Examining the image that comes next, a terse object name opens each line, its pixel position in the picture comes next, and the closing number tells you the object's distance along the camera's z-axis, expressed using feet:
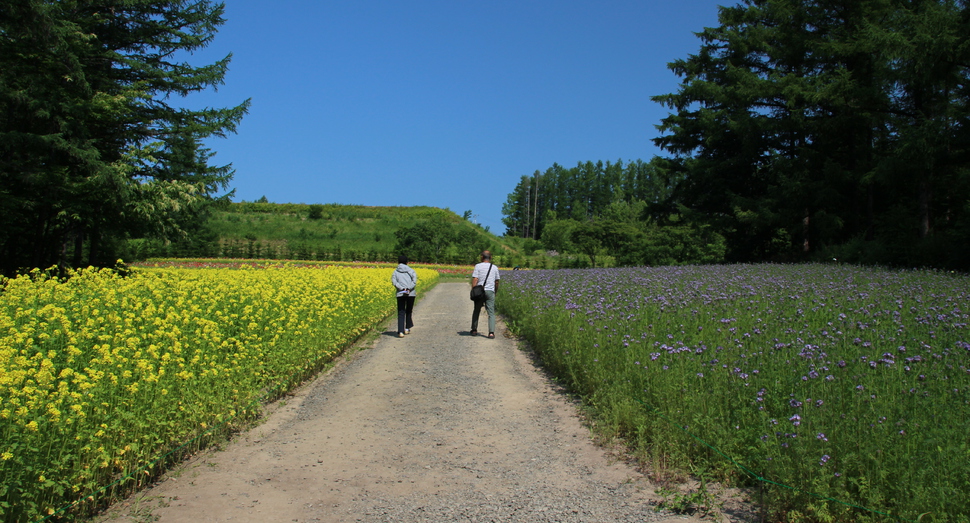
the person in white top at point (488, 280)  40.60
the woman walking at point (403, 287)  40.96
